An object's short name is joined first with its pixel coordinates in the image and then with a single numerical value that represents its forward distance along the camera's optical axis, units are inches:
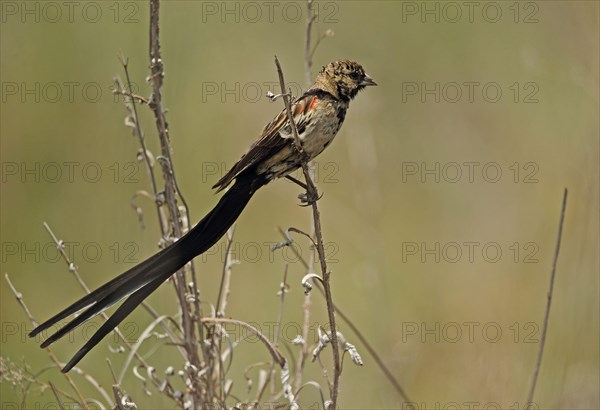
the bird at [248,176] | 213.9
